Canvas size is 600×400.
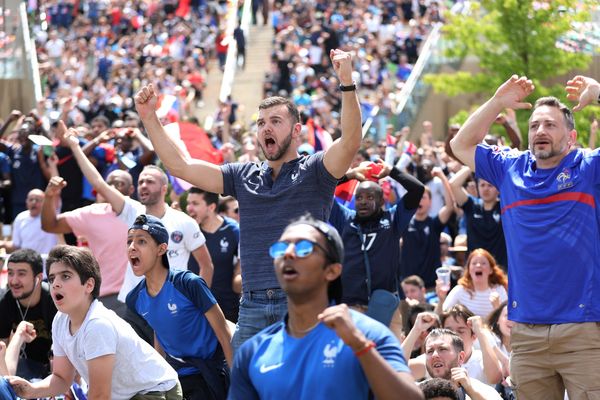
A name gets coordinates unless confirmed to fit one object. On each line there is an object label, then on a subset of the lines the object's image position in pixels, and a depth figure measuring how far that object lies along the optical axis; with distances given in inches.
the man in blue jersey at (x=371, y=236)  656.4
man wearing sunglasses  293.4
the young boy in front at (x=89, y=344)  431.3
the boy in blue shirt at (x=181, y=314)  496.7
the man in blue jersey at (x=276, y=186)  418.6
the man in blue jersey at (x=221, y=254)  706.9
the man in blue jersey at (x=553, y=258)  423.3
